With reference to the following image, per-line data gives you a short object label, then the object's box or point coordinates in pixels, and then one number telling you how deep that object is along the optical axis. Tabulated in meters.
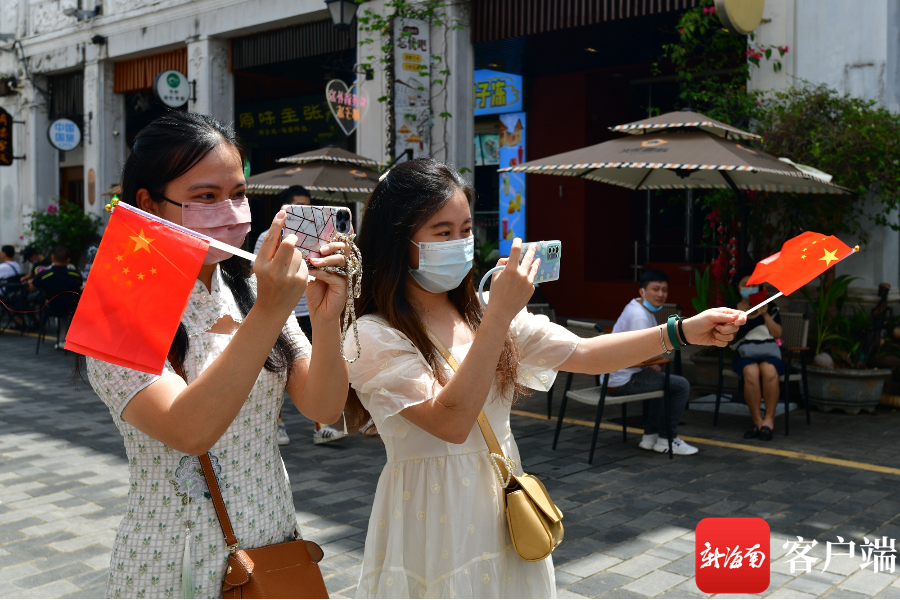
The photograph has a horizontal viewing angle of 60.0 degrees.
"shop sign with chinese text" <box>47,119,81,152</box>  16.72
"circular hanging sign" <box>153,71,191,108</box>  14.02
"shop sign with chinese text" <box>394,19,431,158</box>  10.78
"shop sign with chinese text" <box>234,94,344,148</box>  16.61
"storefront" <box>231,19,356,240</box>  13.14
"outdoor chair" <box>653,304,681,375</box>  6.85
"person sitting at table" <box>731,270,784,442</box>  6.77
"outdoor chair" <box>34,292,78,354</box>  11.52
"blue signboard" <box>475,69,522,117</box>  13.77
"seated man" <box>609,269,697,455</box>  6.22
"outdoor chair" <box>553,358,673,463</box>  6.09
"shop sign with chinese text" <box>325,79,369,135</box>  10.65
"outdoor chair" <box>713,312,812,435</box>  7.17
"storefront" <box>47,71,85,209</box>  16.86
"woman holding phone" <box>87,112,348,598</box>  1.55
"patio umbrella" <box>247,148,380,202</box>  9.14
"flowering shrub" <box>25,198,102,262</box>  16.53
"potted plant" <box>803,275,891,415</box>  7.62
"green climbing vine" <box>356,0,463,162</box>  10.90
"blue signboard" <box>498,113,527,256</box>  13.86
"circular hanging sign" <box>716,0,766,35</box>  7.58
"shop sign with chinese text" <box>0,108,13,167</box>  18.45
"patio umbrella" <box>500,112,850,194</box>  6.64
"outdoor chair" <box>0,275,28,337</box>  12.79
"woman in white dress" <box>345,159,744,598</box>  2.03
